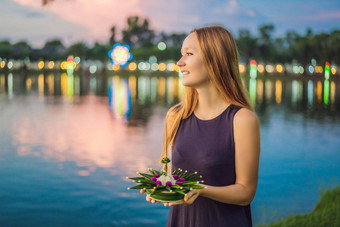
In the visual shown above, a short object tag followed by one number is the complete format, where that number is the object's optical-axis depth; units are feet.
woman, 8.28
